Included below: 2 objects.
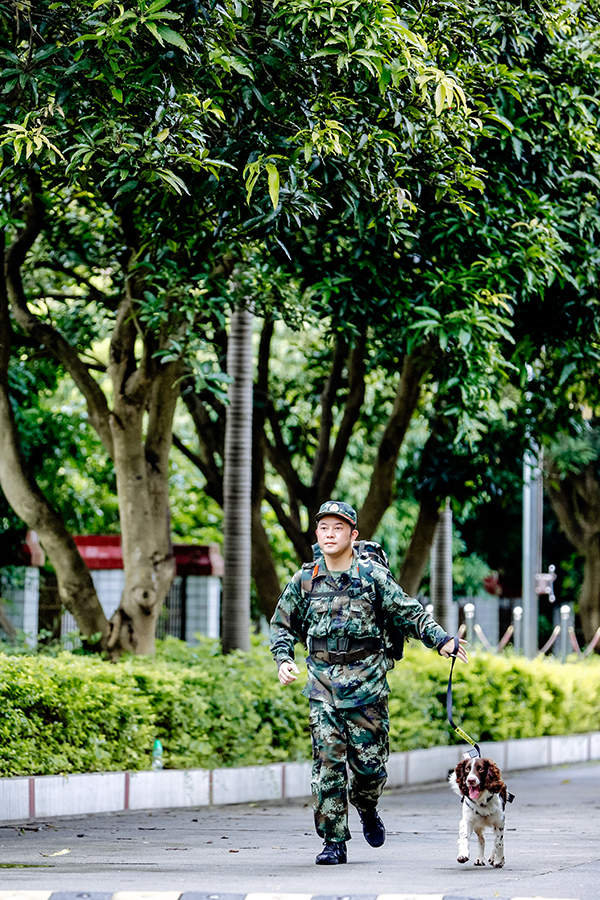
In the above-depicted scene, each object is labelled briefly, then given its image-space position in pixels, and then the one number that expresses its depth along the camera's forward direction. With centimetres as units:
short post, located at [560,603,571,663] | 4440
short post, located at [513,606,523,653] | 5695
